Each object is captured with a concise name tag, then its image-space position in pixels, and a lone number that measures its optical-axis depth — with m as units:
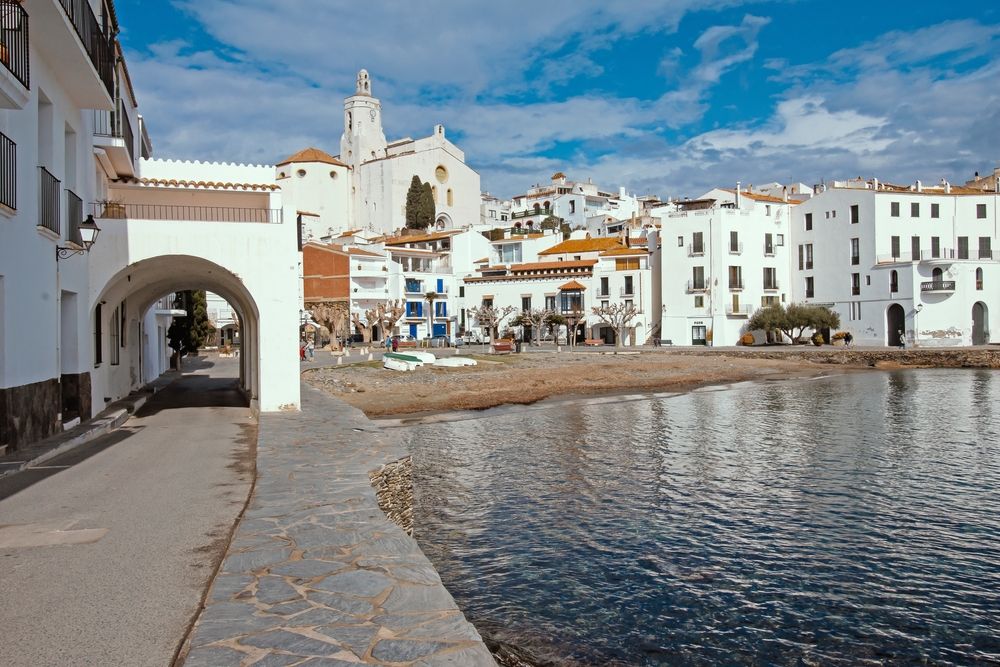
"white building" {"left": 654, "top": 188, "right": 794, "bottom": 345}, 62.56
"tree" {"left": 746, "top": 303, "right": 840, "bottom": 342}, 60.06
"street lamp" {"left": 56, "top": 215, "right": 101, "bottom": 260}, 13.19
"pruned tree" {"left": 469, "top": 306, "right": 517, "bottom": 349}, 66.75
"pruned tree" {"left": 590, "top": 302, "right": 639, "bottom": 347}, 62.41
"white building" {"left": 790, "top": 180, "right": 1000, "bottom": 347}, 57.06
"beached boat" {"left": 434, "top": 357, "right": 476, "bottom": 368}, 41.38
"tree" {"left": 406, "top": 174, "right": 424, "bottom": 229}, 97.25
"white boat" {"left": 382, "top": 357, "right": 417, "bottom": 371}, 38.59
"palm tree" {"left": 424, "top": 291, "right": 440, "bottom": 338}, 74.12
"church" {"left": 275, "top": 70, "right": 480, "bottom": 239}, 99.12
